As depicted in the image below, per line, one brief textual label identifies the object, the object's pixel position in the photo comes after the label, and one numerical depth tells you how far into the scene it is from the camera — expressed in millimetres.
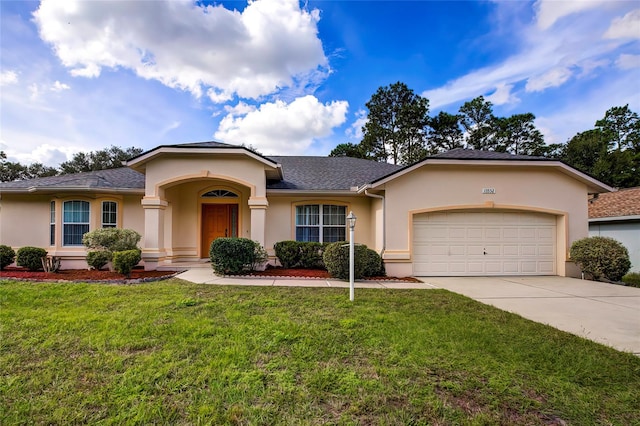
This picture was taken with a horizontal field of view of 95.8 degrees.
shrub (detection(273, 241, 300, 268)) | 10648
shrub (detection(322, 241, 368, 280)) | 8750
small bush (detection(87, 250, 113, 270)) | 9656
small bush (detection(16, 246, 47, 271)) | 9945
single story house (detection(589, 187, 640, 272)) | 13281
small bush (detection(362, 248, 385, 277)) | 8992
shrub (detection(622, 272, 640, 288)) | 9496
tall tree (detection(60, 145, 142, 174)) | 33553
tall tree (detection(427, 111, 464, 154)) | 29219
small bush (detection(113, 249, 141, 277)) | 8688
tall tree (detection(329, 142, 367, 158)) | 30539
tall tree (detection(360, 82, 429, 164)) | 28188
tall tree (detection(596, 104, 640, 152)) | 28594
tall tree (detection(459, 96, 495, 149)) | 30172
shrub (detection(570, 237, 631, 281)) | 8961
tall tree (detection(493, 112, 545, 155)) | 30047
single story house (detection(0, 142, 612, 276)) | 9953
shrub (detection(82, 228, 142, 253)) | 9633
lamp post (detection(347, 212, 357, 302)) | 6242
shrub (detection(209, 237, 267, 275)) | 8992
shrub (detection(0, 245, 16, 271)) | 10188
